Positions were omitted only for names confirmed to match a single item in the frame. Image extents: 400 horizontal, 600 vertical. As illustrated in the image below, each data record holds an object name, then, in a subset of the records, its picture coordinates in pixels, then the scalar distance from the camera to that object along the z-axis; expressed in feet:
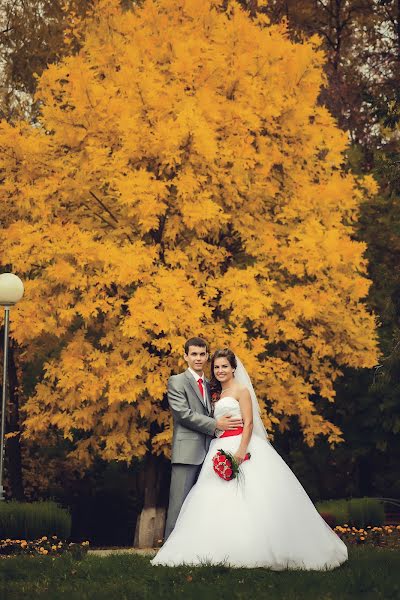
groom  29.09
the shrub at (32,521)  41.04
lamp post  41.55
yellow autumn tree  49.37
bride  26.76
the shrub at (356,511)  46.44
